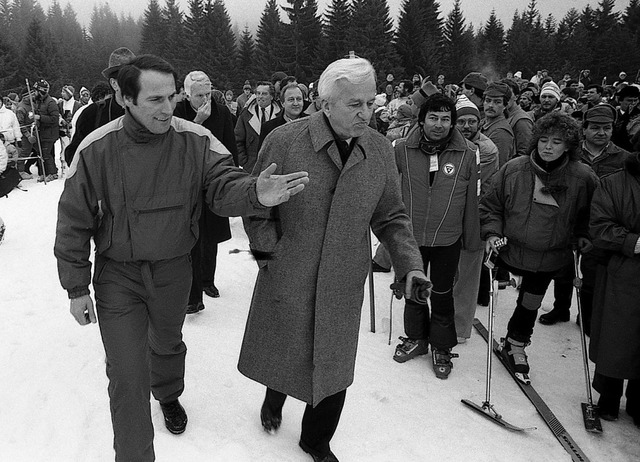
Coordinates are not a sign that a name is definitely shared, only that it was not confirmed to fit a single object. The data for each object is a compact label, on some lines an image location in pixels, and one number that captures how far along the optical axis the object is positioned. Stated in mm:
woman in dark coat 3949
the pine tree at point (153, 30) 64125
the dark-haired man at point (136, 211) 2543
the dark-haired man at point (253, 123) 7023
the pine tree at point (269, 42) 45469
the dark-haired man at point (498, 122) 5629
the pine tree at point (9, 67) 45938
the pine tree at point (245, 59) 48772
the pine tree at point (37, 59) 47375
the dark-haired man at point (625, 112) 6891
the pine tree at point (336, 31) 43125
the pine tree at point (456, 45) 48125
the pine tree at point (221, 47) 48781
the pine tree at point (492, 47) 51419
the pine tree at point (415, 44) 44156
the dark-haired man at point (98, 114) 3957
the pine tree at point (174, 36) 53719
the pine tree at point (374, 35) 41688
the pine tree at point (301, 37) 45031
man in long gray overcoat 2621
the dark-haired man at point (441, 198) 4113
